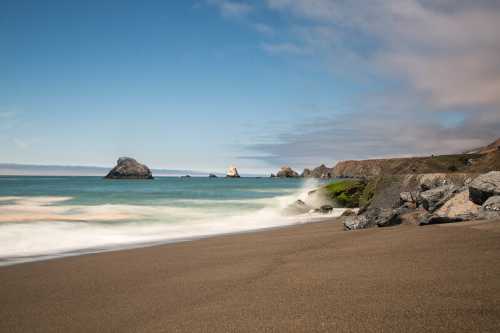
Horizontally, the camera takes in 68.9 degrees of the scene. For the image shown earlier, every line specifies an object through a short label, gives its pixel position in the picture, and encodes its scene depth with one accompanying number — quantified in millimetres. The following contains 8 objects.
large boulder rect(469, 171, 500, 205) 6454
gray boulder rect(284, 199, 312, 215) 15969
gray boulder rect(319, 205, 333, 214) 14534
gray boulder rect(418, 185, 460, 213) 7743
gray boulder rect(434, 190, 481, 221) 6090
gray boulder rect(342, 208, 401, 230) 7004
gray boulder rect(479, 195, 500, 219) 5746
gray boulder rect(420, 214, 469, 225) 6062
